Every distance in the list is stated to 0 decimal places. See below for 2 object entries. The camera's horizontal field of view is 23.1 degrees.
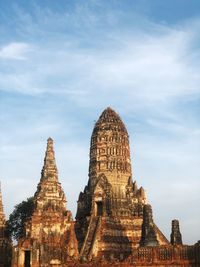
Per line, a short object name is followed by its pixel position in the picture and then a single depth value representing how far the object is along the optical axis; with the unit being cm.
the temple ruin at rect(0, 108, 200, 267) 3778
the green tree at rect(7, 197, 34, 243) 5856
